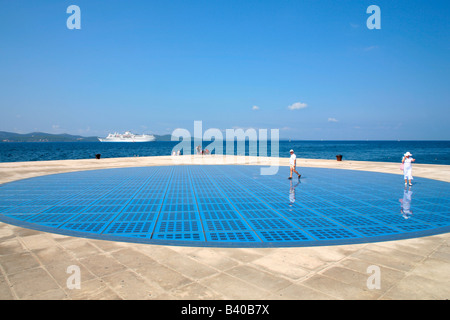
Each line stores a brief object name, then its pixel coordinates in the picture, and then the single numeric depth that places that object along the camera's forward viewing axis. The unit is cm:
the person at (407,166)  1202
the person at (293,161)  1464
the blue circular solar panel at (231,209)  609
